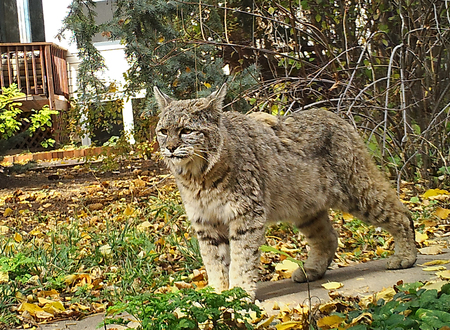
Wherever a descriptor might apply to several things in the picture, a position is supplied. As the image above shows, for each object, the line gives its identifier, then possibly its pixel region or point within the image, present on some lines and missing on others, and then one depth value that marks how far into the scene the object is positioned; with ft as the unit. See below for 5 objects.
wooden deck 47.38
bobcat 11.73
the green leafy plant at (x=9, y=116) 33.57
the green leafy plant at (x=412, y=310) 8.36
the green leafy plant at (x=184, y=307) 8.27
